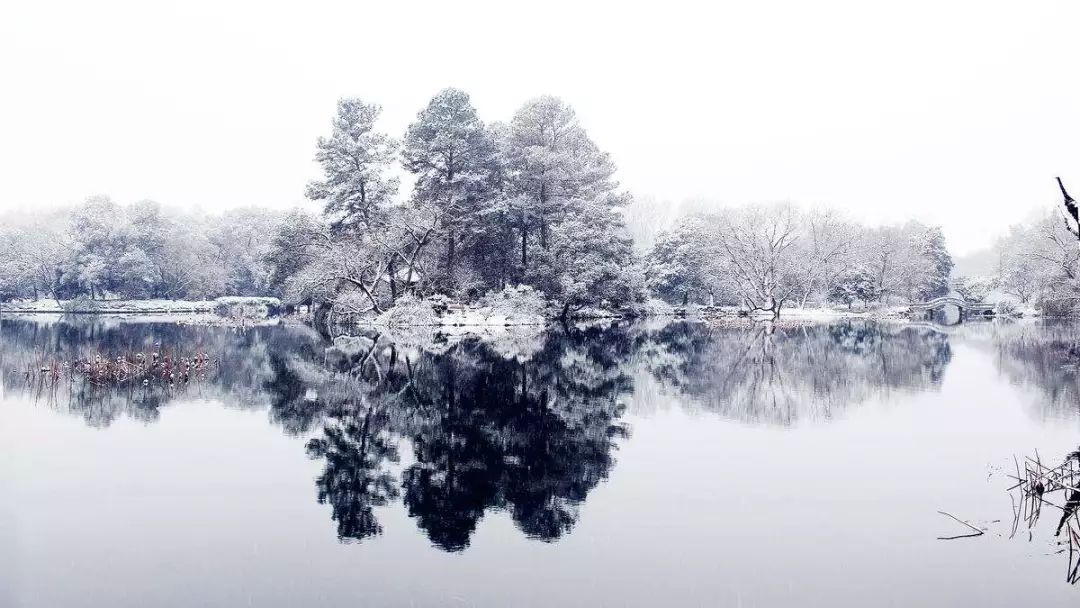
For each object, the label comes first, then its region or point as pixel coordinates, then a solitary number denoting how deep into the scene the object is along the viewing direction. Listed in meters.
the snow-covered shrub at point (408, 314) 38.97
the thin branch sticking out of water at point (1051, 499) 7.36
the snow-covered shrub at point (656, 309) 57.69
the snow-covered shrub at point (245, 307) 51.28
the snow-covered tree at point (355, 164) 46.91
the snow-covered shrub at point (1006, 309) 62.51
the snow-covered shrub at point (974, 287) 75.56
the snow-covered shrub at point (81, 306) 64.69
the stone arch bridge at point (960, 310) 62.24
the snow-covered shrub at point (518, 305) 40.53
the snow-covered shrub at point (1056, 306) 50.70
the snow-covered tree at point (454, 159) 44.41
